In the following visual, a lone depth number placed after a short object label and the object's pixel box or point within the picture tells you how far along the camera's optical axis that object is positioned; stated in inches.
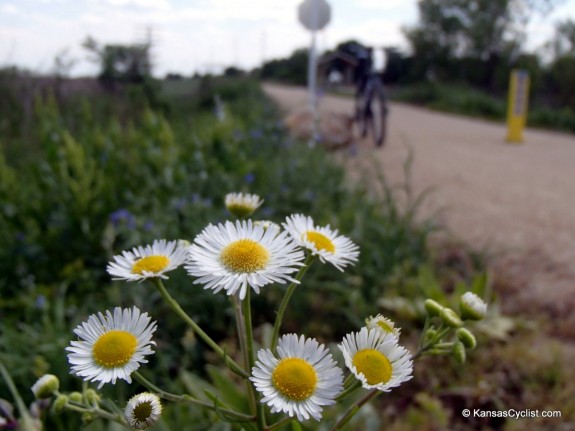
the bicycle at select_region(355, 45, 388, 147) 187.9
